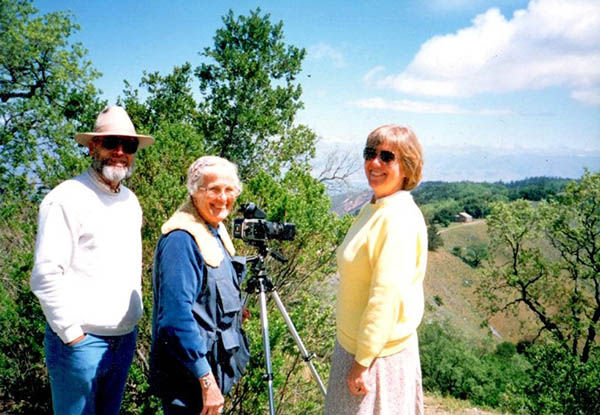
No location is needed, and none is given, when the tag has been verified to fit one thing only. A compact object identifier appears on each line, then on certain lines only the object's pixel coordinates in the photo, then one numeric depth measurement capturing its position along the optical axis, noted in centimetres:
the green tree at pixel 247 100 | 1146
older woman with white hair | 148
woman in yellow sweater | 151
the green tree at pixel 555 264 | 1382
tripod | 233
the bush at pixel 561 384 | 1173
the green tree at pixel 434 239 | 5344
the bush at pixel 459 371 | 2300
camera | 224
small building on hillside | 7525
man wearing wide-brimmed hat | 162
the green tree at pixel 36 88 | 1139
